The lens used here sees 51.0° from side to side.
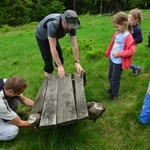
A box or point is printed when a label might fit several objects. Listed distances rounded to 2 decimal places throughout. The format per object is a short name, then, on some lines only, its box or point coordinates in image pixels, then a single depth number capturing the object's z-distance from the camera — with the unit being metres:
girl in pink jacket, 2.68
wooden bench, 2.01
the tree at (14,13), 25.01
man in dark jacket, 2.53
